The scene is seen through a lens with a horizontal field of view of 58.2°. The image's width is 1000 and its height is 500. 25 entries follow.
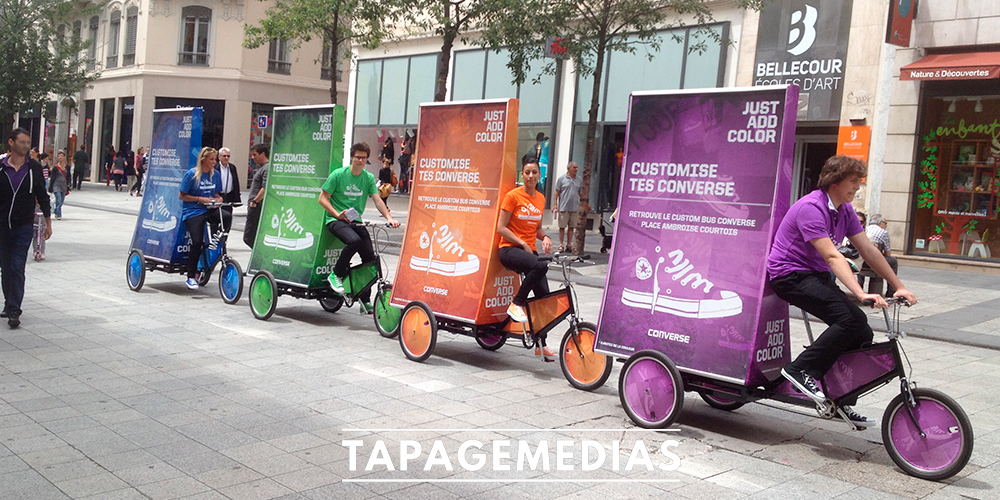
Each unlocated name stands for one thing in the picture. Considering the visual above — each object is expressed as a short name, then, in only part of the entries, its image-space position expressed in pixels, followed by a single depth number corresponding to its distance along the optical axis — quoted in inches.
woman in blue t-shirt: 425.1
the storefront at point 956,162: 650.2
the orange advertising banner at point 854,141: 702.5
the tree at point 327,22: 743.7
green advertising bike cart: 371.9
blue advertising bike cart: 440.1
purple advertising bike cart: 220.7
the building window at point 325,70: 1556.3
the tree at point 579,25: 633.0
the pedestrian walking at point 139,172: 1357.0
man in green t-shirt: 352.5
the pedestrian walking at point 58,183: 827.4
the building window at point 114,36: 1659.7
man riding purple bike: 209.8
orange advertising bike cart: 301.7
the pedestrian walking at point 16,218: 330.6
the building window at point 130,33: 1610.5
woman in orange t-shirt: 288.7
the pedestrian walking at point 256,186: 453.6
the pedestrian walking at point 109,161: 1530.6
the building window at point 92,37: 1738.4
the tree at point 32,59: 1390.3
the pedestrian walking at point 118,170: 1417.3
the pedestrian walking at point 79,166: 1449.3
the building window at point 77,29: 1786.4
